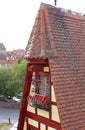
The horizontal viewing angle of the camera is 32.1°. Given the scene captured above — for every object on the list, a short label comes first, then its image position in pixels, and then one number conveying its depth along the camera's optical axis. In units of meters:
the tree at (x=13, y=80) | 20.92
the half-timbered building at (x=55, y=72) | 4.27
